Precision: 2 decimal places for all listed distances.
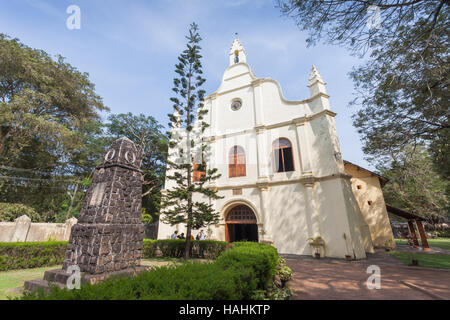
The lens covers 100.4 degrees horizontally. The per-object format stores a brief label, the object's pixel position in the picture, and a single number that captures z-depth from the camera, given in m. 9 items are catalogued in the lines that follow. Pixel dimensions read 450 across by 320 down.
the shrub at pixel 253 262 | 3.35
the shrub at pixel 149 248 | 10.81
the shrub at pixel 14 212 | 12.23
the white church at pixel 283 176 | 10.22
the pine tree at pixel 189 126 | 9.66
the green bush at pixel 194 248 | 9.85
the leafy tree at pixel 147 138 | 19.00
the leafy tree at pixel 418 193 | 15.53
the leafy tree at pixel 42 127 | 13.02
